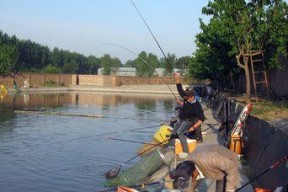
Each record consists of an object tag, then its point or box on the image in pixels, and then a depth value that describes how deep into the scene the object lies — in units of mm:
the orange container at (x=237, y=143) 13211
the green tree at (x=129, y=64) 174225
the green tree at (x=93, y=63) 148625
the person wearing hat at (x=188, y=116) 13522
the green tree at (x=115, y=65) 131500
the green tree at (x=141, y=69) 116688
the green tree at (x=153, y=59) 120156
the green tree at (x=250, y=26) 24438
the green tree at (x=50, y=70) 102000
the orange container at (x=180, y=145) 13148
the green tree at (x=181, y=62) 129750
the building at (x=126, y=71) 142362
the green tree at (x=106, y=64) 128288
